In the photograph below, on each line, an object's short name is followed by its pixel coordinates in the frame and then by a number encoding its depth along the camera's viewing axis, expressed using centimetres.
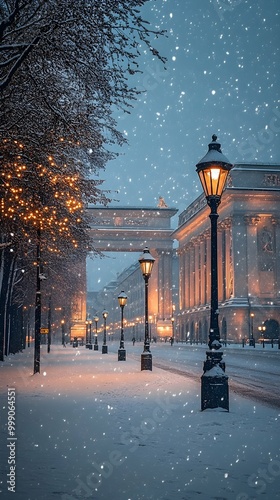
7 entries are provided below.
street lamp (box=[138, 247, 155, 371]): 2358
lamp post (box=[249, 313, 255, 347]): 5923
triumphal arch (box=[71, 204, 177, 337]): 10281
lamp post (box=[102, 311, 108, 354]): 4532
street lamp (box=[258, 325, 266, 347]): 7369
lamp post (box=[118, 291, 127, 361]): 3312
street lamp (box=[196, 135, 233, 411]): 1130
